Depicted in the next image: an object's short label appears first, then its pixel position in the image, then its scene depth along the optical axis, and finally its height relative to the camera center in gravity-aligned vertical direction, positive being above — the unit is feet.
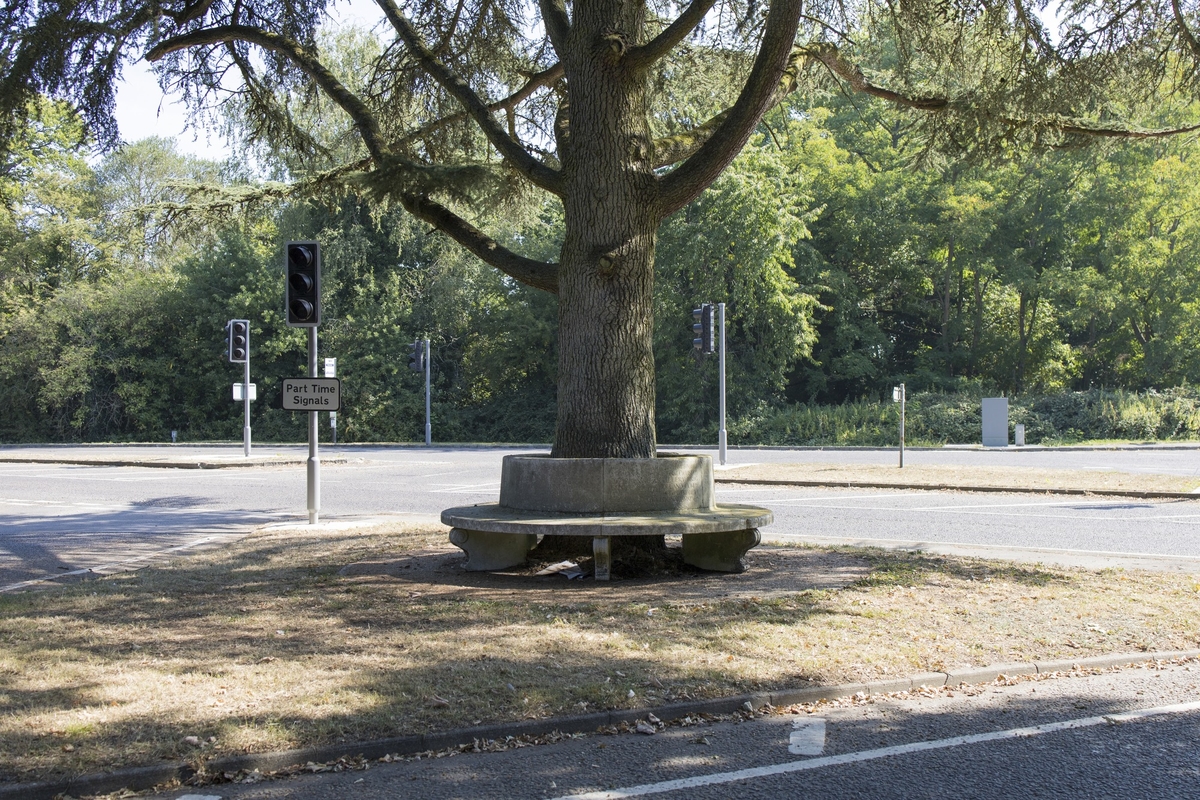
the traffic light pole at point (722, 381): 81.28 +0.90
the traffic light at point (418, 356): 137.08 +8.85
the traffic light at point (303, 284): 40.14 +5.53
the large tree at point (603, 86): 30.76 +11.25
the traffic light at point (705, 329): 80.94 +7.16
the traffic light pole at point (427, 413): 133.80 +1.04
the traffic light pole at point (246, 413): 97.31 +0.91
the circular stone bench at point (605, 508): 28.68 -2.62
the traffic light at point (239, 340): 96.37 +7.94
